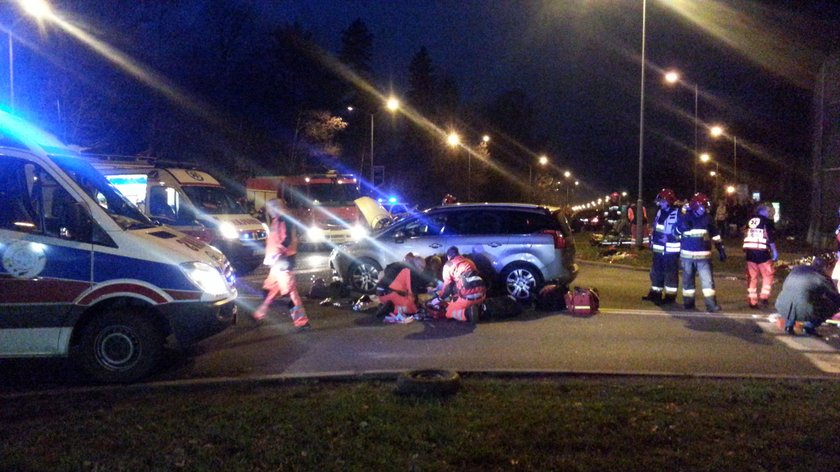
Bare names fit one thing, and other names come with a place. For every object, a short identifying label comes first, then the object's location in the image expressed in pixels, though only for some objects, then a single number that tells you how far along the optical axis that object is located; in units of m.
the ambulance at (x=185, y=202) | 17.17
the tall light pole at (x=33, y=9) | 17.33
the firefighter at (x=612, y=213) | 30.10
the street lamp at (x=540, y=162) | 70.51
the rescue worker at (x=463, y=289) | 10.95
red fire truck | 25.39
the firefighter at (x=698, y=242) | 12.06
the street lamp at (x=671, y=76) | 26.19
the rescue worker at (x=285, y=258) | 10.55
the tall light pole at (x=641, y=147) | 23.08
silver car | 12.65
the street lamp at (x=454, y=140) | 51.22
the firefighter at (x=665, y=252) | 12.77
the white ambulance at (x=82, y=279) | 7.54
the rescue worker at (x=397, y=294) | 11.15
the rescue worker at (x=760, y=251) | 12.44
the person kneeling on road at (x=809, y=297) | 9.98
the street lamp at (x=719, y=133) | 43.03
